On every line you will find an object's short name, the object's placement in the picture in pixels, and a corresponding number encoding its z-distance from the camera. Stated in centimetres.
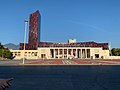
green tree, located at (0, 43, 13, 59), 4857
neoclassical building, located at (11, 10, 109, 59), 6526
